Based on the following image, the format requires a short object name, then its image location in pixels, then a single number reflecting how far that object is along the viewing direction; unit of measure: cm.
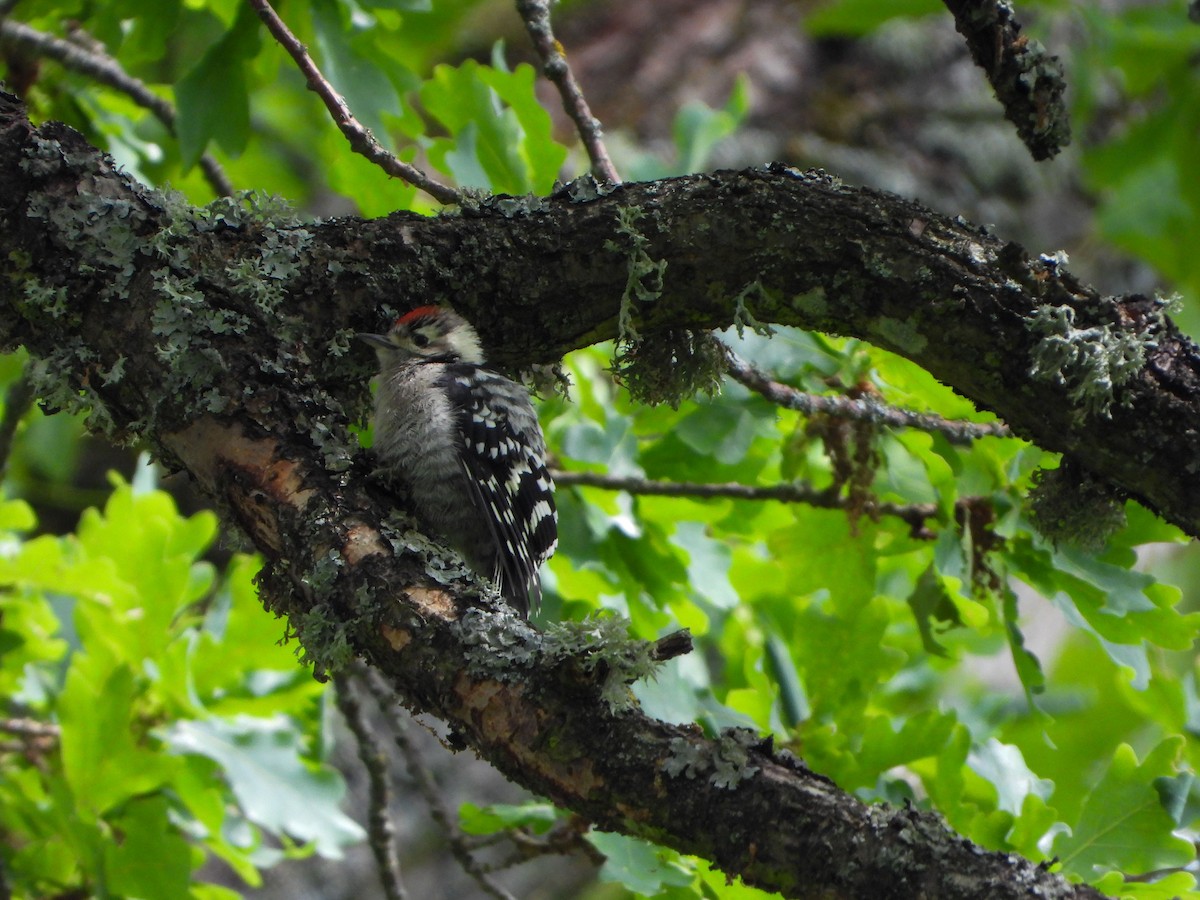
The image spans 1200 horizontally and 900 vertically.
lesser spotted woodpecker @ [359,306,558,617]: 575
